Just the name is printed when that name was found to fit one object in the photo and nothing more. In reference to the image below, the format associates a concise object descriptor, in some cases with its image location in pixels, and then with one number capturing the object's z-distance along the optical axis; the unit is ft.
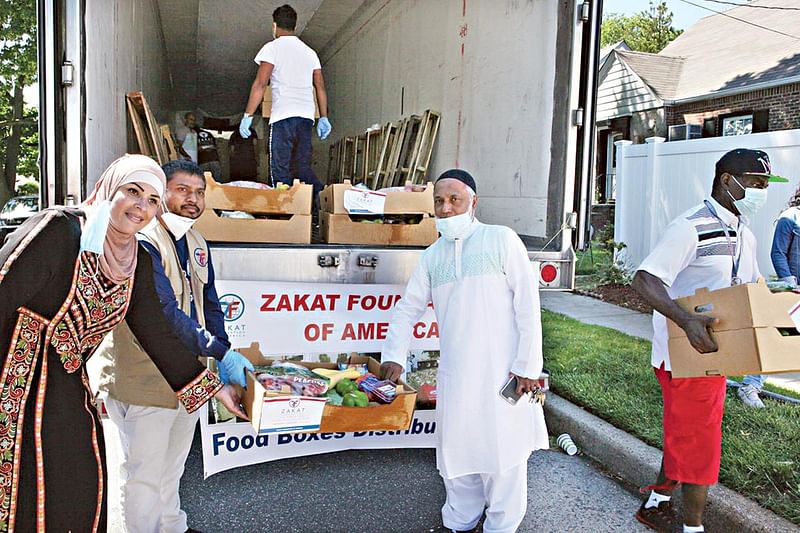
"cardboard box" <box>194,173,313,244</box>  13.04
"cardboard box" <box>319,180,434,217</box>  14.31
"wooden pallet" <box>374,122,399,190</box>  21.56
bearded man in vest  9.22
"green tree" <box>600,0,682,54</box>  123.44
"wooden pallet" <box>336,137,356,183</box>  25.90
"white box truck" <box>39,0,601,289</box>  11.65
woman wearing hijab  6.32
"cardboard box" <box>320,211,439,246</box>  14.07
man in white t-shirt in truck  19.16
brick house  47.75
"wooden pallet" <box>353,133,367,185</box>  24.32
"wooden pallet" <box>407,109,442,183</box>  18.79
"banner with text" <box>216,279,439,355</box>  12.40
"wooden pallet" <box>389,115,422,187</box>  19.83
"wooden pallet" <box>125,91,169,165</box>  17.38
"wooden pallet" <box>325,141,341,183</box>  28.58
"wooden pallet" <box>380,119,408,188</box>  20.57
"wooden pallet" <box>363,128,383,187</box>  22.97
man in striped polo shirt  10.29
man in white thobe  10.42
